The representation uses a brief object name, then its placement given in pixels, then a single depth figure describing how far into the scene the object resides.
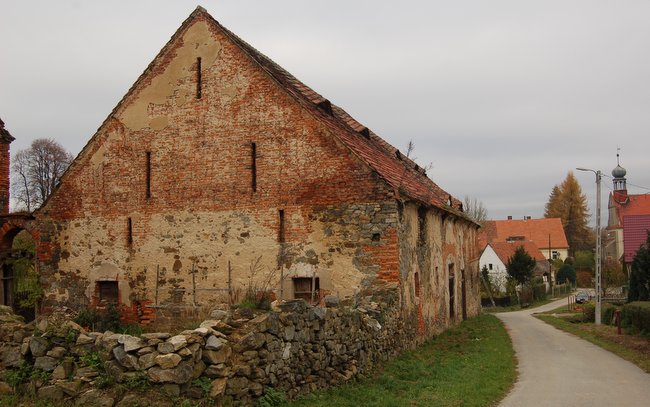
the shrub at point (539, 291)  53.03
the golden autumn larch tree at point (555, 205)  97.19
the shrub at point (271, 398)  8.81
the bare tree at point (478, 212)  72.44
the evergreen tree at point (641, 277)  26.05
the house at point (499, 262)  56.58
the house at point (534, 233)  85.44
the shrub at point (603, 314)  26.52
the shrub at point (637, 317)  19.35
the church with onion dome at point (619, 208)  73.50
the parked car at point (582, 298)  46.67
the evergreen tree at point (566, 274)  68.69
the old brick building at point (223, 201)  14.82
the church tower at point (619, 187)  71.12
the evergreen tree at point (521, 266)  49.88
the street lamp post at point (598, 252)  25.78
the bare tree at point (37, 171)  42.78
